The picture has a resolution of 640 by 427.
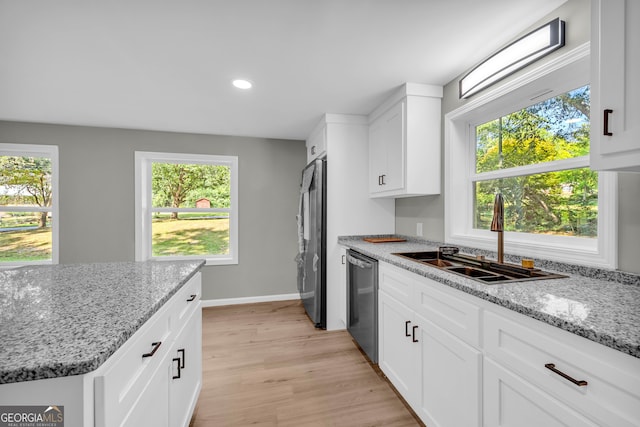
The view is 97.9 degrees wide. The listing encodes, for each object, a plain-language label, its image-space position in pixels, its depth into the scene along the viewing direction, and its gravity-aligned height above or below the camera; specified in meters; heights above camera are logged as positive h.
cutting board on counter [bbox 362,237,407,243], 2.73 -0.28
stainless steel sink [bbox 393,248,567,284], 1.37 -0.32
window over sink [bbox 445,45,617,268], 1.43 +0.26
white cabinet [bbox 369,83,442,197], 2.32 +0.62
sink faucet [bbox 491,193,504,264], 1.64 -0.06
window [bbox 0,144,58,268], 3.25 +0.08
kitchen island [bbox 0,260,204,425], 0.61 -0.33
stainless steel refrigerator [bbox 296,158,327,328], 2.85 -0.28
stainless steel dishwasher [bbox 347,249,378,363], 2.10 -0.73
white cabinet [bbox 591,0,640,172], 0.90 +0.43
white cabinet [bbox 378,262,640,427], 0.76 -0.56
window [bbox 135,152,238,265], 3.63 +0.05
